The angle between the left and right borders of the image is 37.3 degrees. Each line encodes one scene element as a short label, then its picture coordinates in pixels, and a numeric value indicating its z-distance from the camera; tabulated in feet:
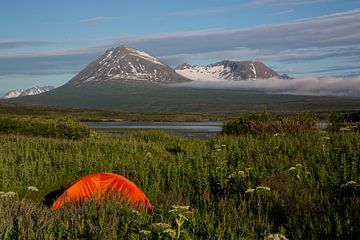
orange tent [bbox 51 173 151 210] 37.14
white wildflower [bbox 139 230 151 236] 22.54
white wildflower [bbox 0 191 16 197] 33.59
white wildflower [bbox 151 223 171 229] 23.14
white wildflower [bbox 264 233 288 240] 23.67
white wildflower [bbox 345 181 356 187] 32.95
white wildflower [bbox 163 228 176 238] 22.56
